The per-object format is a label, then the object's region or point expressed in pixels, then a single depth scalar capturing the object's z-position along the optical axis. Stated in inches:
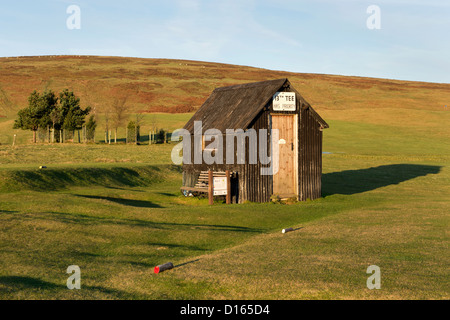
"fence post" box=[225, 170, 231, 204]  977.0
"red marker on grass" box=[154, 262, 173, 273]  418.7
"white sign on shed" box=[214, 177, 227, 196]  981.5
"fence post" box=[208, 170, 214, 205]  977.5
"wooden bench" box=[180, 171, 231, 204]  979.9
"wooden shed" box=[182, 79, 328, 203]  995.9
